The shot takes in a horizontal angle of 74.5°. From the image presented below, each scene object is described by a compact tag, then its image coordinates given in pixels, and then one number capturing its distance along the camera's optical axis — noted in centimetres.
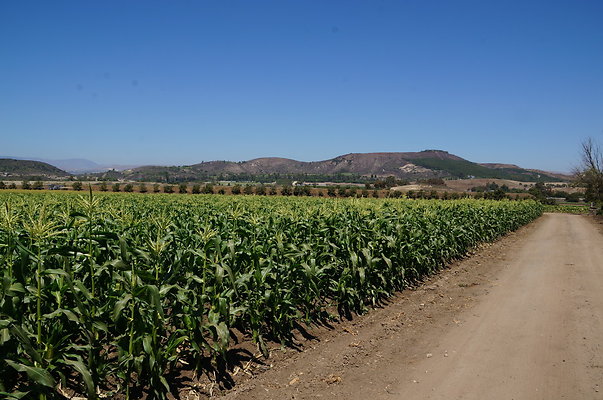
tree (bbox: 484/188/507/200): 6093
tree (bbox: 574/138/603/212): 5672
